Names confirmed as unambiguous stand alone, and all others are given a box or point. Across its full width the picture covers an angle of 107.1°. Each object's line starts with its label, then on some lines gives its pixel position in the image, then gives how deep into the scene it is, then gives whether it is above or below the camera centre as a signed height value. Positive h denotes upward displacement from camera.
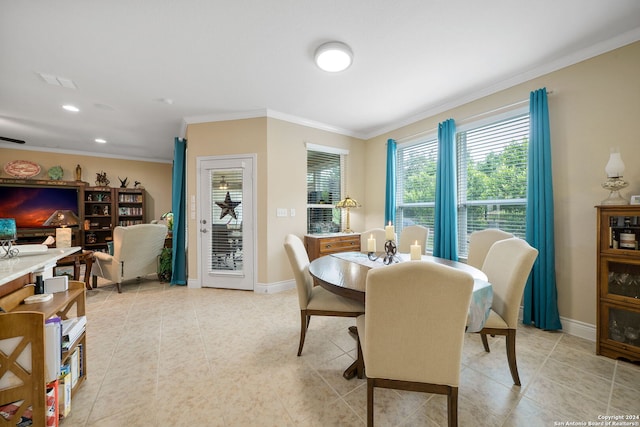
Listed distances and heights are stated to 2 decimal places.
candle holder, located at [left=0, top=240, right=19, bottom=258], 1.44 -0.21
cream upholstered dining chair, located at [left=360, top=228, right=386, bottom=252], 2.99 -0.30
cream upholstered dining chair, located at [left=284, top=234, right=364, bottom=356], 1.80 -0.70
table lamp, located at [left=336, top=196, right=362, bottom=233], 3.89 +0.17
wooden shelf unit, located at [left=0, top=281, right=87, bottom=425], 1.05 -0.54
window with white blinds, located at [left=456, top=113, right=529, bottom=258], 2.63 +0.43
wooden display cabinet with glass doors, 1.81 -0.57
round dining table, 1.39 -0.44
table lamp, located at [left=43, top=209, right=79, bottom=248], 2.64 -0.07
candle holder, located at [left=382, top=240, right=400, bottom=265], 2.10 -0.34
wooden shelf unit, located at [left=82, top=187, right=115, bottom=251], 5.56 -0.03
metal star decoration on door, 3.63 +0.12
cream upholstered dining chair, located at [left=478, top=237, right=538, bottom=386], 1.52 -0.55
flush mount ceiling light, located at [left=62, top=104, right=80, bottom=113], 3.26 +1.52
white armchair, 3.50 -0.61
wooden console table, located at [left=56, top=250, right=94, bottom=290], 3.37 -0.67
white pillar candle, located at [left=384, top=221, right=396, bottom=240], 2.05 -0.17
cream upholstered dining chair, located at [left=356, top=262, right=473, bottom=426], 1.04 -0.53
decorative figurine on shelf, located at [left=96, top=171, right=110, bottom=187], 5.68 +0.88
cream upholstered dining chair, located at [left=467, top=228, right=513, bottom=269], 2.32 -0.31
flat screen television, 4.89 +0.30
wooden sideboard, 3.54 -0.46
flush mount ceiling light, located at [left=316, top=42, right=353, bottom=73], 2.07 +1.44
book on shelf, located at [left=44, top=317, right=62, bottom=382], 1.17 -0.68
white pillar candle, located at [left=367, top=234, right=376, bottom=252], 2.11 -0.28
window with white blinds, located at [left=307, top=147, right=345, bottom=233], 4.02 +0.45
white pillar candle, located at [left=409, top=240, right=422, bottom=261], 1.81 -0.30
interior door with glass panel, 3.57 -0.13
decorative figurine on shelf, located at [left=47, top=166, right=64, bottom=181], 5.18 +0.95
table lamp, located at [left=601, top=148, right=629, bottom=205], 1.90 +0.26
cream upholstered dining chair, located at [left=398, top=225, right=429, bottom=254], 2.80 -0.29
